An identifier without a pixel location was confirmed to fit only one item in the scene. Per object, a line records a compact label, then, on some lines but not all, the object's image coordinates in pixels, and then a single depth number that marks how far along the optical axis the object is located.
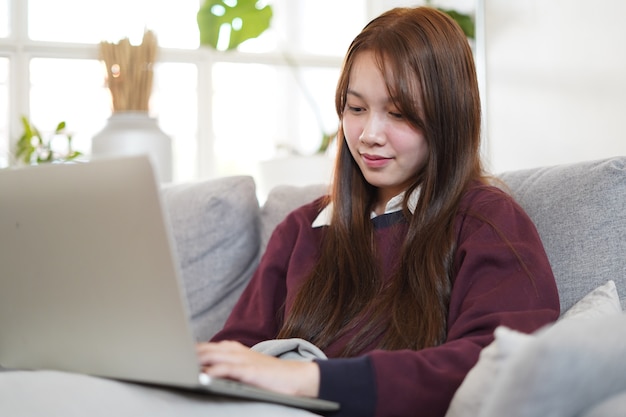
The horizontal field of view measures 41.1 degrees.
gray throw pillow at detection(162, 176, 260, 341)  1.79
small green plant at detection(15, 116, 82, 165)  3.10
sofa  0.78
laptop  0.80
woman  1.09
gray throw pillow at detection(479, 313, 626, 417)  0.76
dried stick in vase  3.02
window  3.76
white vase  2.98
